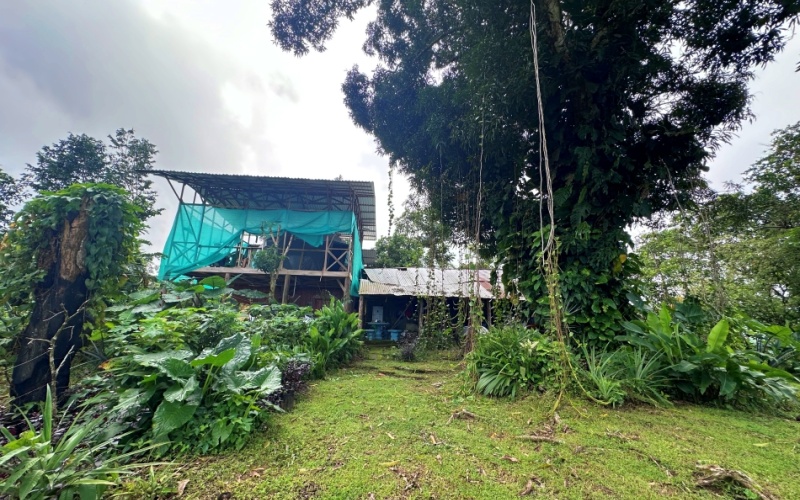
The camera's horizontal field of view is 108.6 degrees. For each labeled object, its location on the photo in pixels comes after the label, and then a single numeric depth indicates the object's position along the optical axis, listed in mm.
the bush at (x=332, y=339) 4578
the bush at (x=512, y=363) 2988
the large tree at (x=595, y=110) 3490
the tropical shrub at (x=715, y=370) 2692
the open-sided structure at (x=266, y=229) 10211
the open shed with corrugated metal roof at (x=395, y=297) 9387
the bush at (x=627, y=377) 2709
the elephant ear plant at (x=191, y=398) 1931
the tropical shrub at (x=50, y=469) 1339
